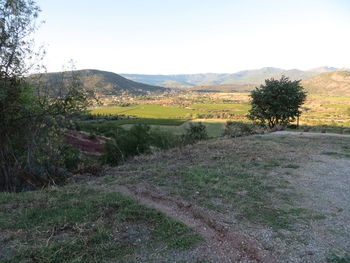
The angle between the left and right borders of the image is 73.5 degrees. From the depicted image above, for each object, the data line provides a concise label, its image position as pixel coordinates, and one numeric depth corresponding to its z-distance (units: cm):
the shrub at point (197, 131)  2306
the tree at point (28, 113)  790
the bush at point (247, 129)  1634
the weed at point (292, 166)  807
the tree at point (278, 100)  2225
